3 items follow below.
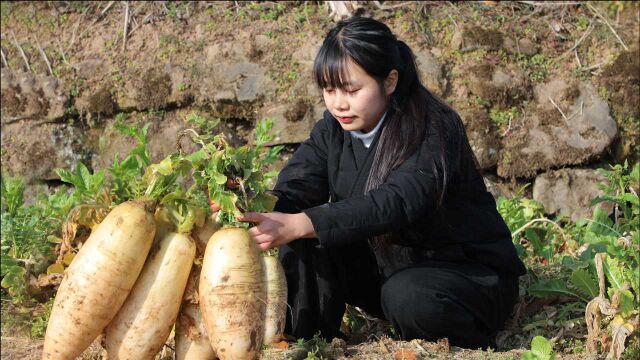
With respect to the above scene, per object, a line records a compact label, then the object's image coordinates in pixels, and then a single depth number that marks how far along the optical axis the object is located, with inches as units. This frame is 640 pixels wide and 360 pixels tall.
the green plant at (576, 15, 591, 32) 233.0
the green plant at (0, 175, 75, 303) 160.7
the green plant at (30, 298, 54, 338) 155.6
